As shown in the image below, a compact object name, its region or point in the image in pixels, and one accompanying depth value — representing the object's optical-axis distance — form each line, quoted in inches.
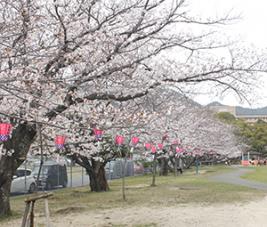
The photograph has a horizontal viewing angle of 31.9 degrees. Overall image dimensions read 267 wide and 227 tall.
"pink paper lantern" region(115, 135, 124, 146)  608.4
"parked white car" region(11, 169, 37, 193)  797.2
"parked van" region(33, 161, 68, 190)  877.9
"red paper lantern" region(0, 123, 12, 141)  385.4
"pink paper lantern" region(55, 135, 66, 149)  483.8
